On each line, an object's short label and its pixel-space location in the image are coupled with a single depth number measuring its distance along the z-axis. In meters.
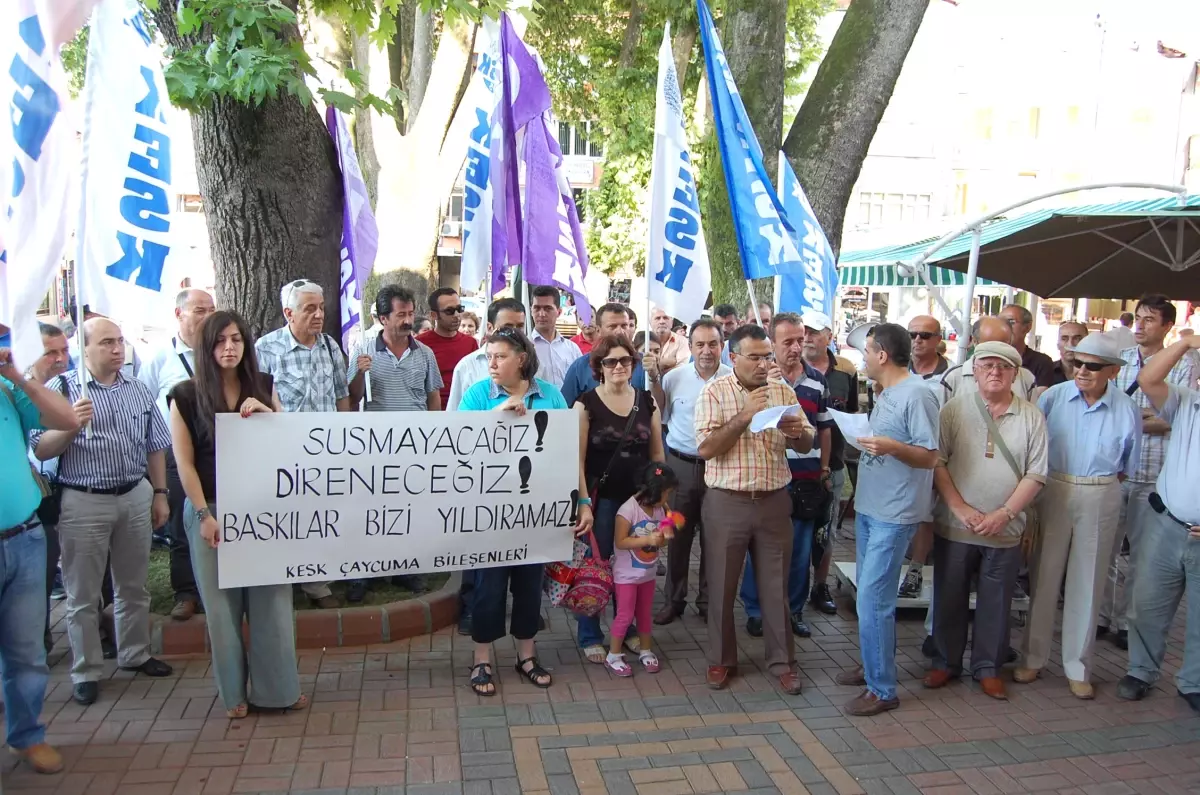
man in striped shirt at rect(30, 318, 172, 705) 4.40
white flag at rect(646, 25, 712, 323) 5.73
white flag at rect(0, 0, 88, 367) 3.22
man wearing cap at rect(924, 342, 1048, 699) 4.65
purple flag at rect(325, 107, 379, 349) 6.06
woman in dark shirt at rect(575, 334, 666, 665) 4.97
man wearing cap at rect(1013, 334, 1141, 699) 4.81
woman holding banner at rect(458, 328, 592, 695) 4.64
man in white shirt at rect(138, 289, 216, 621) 5.22
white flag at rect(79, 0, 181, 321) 4.16
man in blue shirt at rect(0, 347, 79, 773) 3.61
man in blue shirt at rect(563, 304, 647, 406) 5.44
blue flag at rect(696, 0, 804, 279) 5.75
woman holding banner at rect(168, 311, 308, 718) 4.10
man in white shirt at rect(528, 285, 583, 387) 6.34
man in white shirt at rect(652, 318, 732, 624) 5.54
